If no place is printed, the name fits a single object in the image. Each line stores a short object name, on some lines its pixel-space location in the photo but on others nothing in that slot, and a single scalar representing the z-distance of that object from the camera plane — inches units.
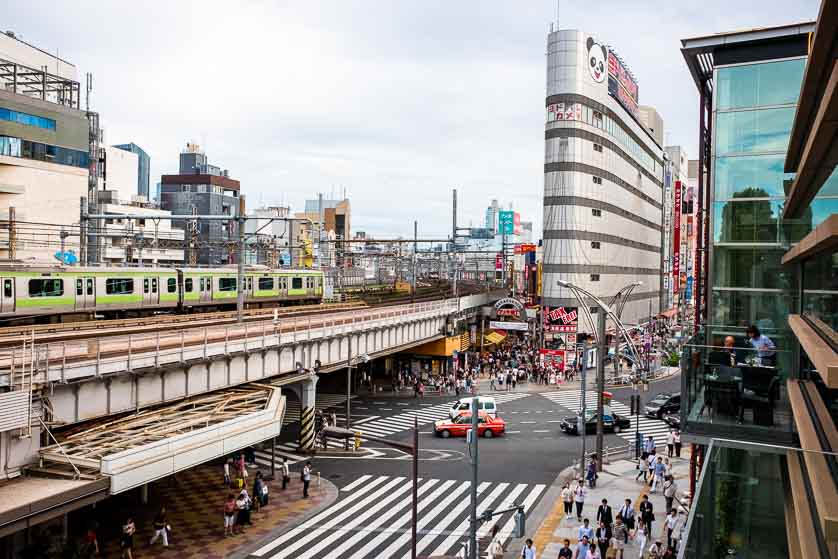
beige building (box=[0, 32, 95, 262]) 2381.9
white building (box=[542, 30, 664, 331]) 2731.3
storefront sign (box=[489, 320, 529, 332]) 2449.6
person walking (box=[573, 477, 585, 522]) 975.6
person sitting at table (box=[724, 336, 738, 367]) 593.1
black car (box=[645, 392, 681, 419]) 1724.9
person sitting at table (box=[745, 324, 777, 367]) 592.1
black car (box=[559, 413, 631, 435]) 1541.6
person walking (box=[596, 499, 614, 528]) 885.6
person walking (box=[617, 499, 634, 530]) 898.7
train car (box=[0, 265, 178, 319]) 1346.0
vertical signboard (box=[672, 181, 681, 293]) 2844.5
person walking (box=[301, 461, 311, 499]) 1094.4
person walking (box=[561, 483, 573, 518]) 981.2
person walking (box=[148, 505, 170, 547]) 883.4
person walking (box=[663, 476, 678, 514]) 978.1
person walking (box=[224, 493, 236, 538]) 924.6
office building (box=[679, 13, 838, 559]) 296.7
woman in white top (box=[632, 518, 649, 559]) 819.4
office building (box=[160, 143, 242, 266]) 4488.2
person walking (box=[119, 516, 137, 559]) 823.1
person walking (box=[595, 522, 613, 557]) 839.1
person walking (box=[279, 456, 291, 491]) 1151.0
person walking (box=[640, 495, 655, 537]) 872.9
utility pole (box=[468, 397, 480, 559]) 678.5
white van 1557.9
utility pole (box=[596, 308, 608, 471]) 1195.3
